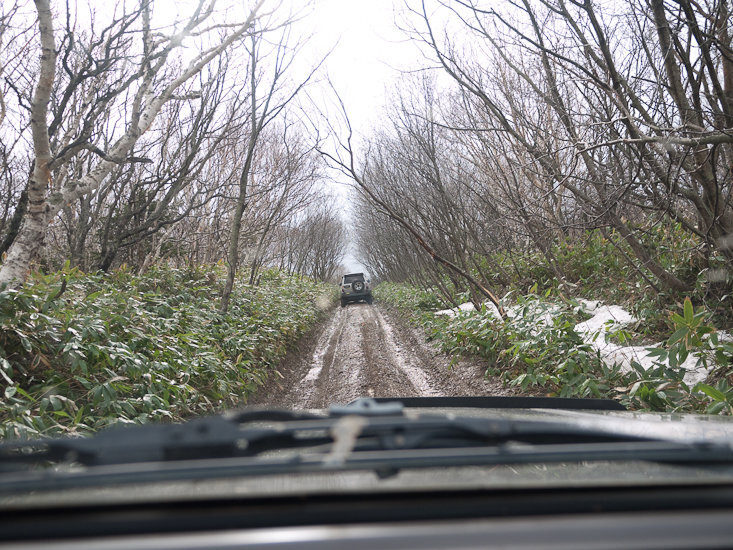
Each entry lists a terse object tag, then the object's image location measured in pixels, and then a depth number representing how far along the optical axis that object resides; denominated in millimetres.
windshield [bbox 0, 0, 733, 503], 1288
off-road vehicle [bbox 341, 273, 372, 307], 26247
